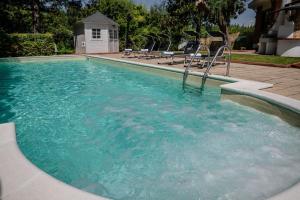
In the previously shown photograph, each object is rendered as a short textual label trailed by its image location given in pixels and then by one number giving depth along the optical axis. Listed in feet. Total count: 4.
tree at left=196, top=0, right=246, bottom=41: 55.91
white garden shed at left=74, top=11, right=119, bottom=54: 70.23
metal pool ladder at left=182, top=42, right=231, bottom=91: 24.51
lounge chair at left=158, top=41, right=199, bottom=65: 37.17
